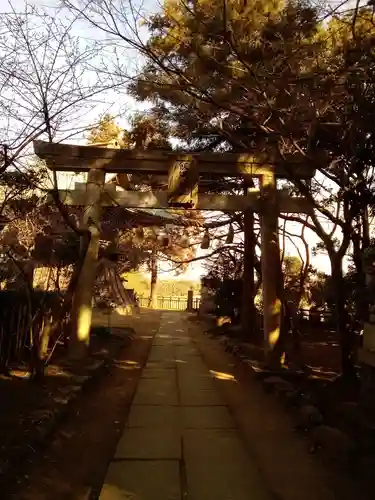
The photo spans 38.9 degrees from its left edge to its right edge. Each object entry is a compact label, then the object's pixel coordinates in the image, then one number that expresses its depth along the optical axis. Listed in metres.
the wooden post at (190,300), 30.92
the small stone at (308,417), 5.72
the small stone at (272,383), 7.88
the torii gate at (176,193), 9.97
